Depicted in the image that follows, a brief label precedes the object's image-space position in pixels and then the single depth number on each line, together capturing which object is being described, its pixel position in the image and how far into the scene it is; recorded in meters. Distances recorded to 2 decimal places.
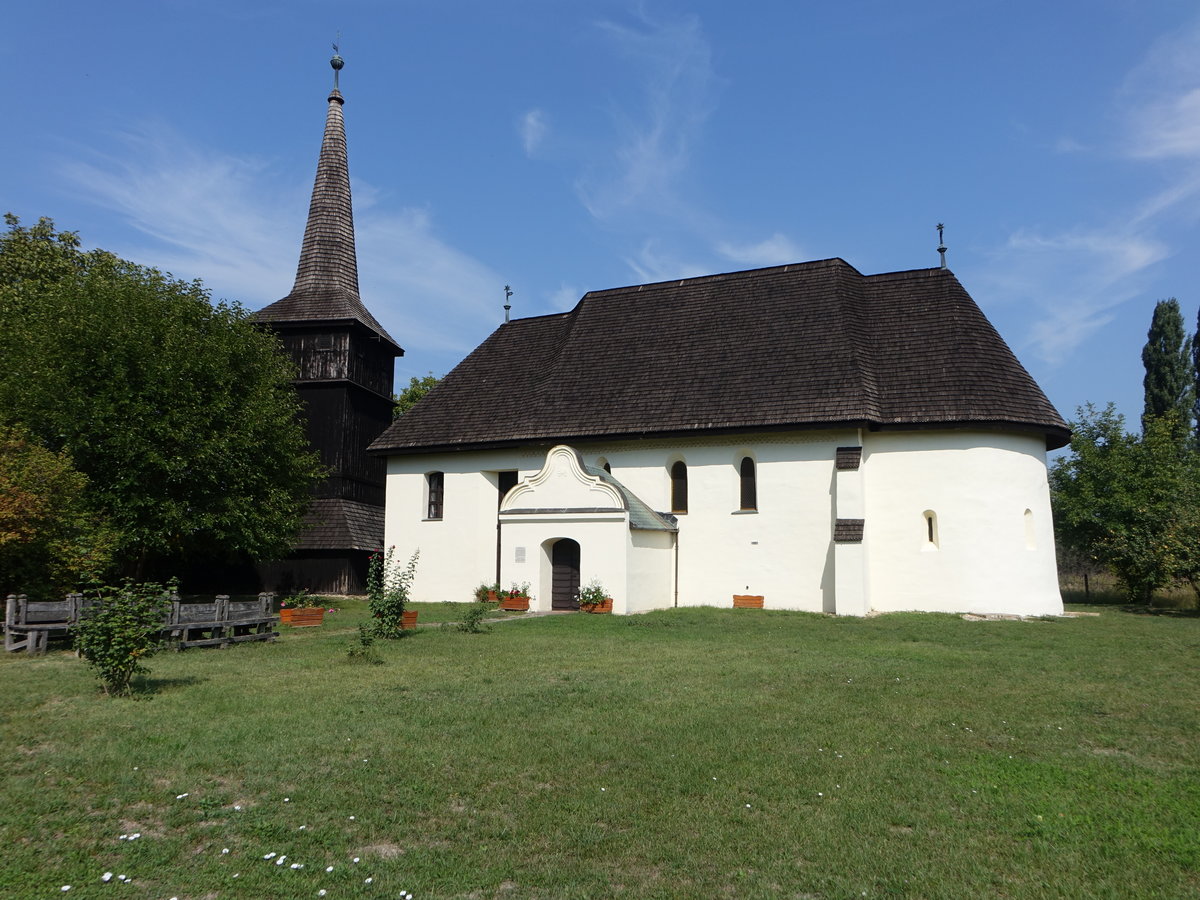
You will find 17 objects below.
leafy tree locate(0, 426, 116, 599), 15.55
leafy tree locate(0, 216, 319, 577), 20.55
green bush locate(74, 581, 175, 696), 9.52
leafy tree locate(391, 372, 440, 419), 48.41
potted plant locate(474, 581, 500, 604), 25.48
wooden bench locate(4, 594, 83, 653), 13.30
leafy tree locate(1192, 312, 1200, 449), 46.16
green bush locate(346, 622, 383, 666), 12.77
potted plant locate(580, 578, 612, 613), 21.78
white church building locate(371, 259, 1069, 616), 22.06
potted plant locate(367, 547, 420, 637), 15.62
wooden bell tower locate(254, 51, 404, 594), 29.81
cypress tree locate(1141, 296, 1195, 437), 44.69
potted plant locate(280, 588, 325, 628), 19.00
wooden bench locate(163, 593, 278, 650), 13.83
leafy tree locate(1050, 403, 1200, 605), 24.64
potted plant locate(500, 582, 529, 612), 23.06
